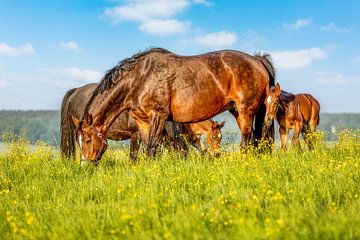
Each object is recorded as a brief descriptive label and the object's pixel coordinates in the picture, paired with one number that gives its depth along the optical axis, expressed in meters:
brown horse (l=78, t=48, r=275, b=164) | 9.05
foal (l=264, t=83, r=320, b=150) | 15.07
